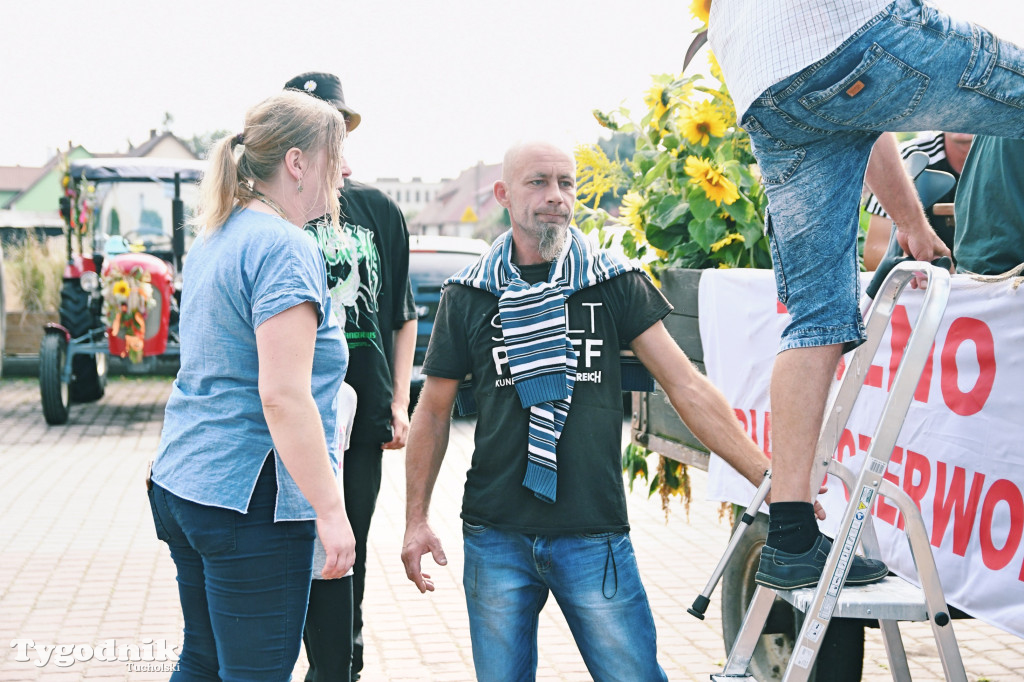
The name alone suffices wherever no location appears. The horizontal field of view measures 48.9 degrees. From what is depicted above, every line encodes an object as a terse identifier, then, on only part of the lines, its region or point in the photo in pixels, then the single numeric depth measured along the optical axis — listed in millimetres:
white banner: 2646
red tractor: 12086
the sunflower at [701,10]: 3863
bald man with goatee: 2805
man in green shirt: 2922
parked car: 12148
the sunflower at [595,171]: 5758
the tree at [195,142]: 68562
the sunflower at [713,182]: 4727
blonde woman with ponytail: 2418
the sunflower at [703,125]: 5078
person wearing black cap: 3922
